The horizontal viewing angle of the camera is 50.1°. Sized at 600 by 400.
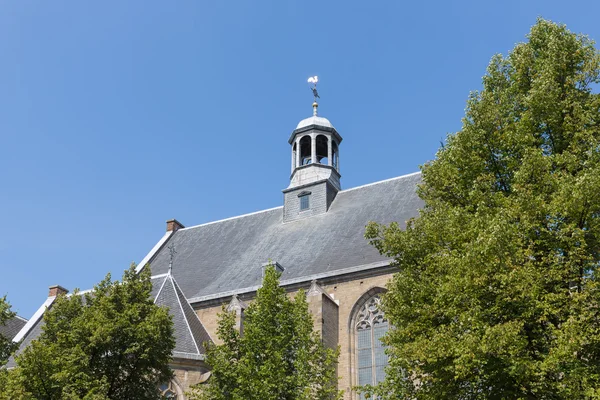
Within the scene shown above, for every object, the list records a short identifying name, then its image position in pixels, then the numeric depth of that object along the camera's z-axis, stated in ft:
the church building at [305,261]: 68.49
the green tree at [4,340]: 53.62
